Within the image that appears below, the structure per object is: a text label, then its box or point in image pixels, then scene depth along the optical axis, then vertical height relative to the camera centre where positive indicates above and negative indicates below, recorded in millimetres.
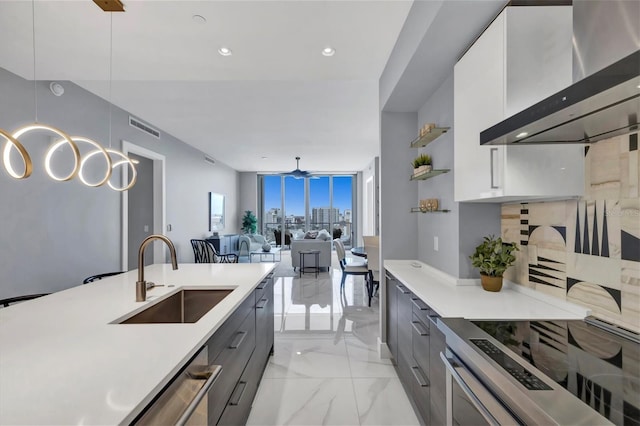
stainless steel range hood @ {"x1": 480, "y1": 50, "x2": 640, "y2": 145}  778 +352
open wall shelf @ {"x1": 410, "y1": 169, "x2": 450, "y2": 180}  2248 +340
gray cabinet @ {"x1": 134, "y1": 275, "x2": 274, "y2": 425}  1285 -812
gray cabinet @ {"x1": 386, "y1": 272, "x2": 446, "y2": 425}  1527 -876
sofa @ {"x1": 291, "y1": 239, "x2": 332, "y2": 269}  7172 -815
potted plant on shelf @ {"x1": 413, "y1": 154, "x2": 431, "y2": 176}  2417 +448
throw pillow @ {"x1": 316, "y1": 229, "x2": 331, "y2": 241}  7609 -549
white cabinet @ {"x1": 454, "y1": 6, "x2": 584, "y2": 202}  1365 +616
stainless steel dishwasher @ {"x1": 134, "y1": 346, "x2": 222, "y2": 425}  837 -592
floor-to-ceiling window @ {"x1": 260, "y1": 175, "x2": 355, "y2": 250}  11133 +458
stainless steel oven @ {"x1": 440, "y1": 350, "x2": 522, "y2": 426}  927 -665
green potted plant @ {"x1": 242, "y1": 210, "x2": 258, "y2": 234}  10141 -274
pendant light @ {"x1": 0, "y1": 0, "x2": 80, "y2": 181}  1416 +375
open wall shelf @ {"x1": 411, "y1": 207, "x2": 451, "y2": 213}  2286 +43
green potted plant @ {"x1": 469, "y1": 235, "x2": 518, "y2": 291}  1771 -280
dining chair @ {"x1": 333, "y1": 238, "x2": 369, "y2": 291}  4801 -869
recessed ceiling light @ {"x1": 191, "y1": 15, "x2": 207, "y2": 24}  1977 +1356
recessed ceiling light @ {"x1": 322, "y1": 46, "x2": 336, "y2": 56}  2350 +1350
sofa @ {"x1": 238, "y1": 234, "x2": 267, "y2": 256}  8194 -869
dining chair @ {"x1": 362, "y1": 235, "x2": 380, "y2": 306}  4512 -725
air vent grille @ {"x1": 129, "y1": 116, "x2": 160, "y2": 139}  4439 +1447
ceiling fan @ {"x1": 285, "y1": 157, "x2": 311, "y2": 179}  7832 +1173
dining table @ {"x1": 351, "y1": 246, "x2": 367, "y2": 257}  5868 -749
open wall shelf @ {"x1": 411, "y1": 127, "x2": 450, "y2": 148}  2234 +650
